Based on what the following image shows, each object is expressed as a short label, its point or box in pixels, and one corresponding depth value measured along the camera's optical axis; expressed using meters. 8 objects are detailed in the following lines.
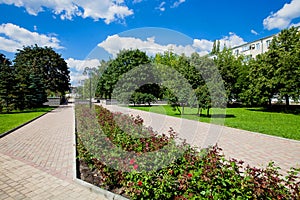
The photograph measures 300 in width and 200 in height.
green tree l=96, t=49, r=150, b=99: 30.83
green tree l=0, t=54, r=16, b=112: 16.71
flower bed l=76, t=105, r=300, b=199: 2.04
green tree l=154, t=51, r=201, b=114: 13.70
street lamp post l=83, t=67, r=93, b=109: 18.63
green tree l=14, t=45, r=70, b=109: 29.95
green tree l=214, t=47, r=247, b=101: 24.81
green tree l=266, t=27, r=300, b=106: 15.77
